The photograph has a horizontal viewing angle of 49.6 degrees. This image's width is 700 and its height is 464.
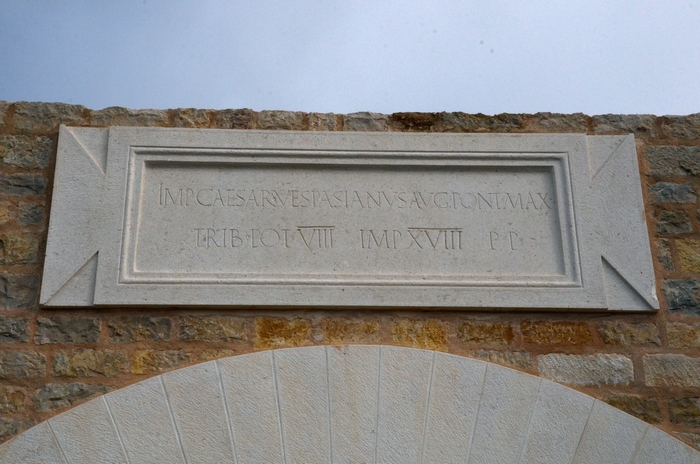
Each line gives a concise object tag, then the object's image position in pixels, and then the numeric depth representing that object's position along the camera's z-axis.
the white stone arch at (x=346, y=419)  3.04
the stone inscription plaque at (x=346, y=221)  3.34
